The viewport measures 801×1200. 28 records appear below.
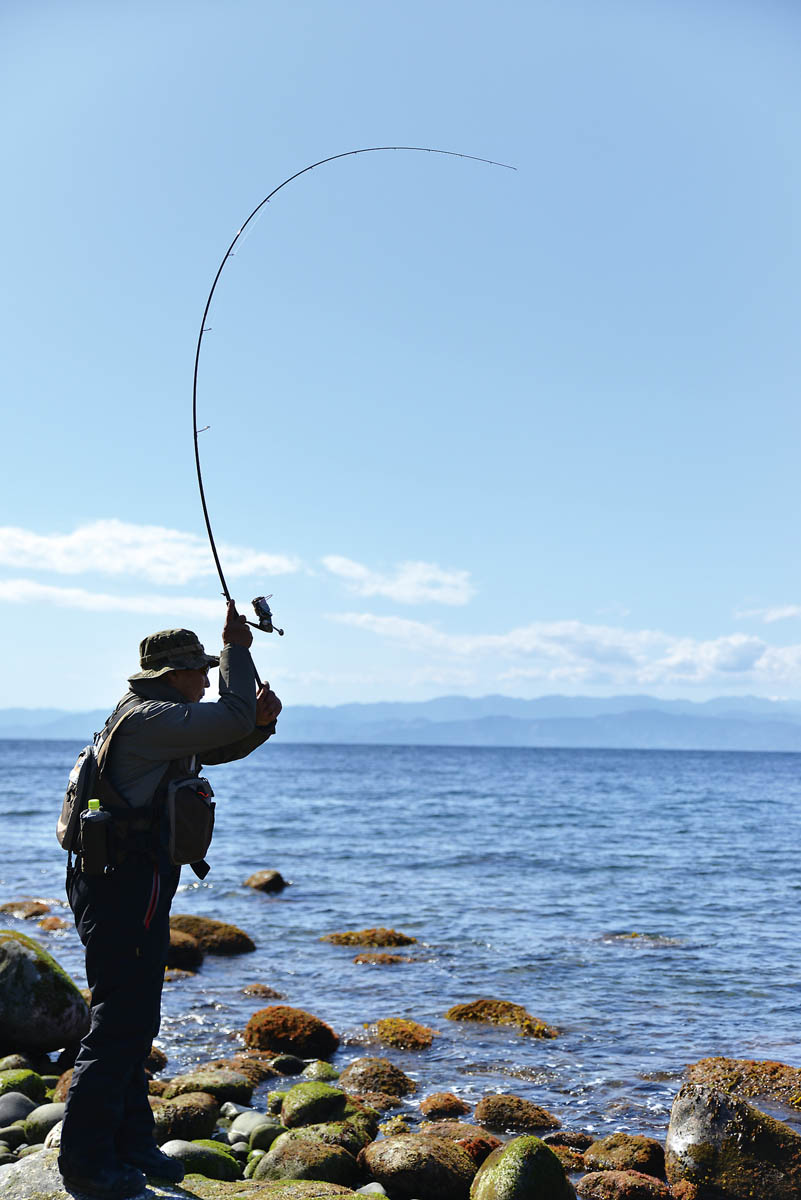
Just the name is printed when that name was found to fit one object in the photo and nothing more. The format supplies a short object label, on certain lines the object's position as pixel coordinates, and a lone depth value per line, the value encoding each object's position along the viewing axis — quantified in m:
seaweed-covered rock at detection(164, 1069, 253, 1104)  8.37
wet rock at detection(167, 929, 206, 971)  13.80
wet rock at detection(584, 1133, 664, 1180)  7.07
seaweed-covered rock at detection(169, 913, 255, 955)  14.81
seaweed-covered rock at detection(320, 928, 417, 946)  15.23
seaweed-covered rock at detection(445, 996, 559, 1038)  10.85
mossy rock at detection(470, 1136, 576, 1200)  6.05
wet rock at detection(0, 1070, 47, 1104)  8.14
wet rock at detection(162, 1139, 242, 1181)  6.38
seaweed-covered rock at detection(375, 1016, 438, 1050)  10.23
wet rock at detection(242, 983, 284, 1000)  12.26
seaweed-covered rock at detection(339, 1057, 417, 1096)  8.82
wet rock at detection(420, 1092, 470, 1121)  8.25
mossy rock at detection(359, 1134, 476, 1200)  6.50
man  4.26
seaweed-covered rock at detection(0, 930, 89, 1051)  9.40
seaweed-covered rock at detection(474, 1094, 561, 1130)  7.97
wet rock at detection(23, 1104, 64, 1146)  7.21
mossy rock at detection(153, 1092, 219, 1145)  7.41
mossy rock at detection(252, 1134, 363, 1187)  6.49
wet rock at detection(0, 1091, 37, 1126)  7.61
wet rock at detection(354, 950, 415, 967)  14.07
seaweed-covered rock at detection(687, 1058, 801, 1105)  8.59
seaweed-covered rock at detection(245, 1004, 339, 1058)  10.06
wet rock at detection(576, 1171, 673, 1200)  6.61
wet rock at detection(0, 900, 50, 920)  17.88
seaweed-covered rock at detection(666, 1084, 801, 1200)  6.69
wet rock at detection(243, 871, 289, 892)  21.05
